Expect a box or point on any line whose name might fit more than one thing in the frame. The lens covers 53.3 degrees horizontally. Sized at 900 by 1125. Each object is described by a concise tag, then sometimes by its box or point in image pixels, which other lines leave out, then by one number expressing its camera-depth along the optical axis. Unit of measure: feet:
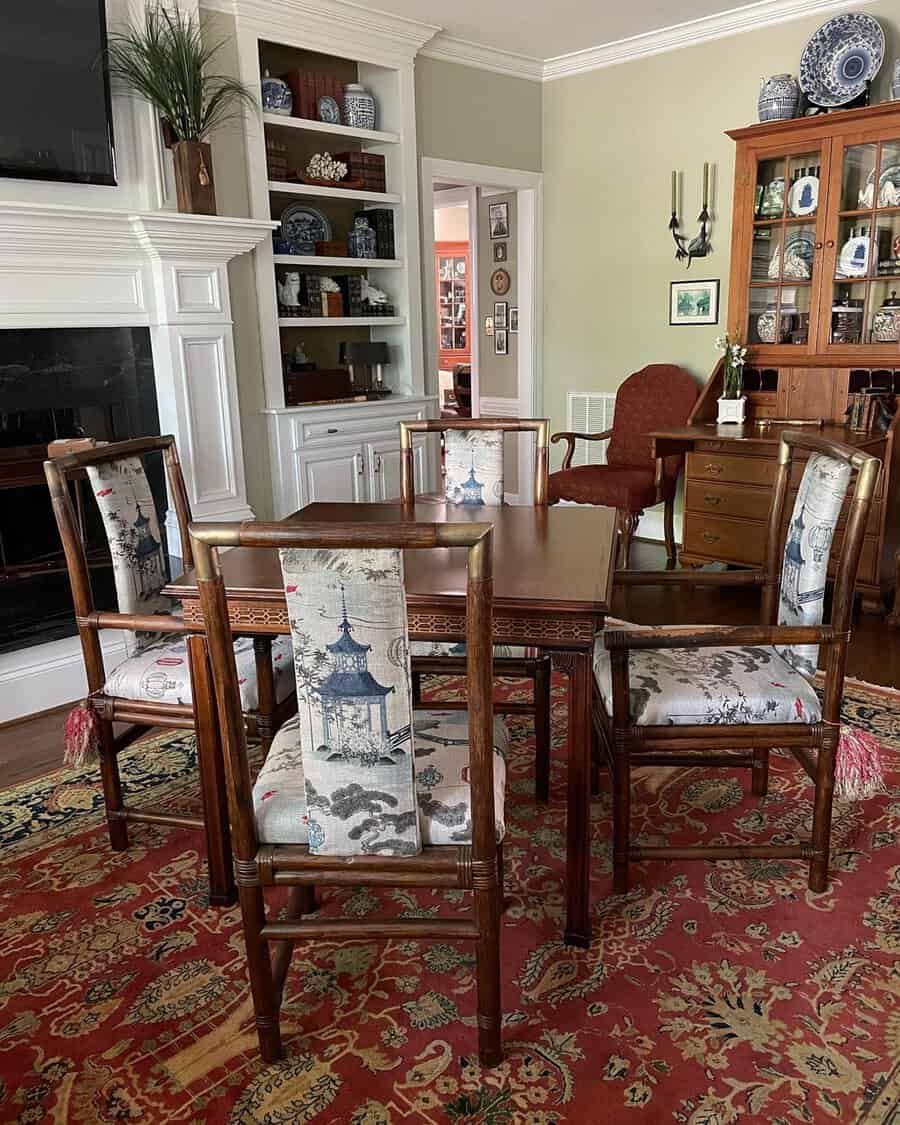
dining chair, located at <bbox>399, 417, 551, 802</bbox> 8.91
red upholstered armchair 14.90
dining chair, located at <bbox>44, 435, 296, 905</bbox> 6.67
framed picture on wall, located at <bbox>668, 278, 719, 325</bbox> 15.76
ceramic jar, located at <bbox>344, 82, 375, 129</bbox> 14.61
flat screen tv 10.09
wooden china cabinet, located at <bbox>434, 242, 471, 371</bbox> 34.71
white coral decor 14.47
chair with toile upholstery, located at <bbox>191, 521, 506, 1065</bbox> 4.33
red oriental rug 5.04
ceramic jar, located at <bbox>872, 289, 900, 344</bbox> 13.00
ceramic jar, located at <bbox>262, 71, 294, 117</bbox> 13.41
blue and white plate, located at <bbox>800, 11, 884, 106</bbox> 12.80
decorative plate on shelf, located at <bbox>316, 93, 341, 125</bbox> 14.26
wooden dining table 5.61
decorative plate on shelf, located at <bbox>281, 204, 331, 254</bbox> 14.52
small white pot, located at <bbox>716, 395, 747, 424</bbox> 14.40
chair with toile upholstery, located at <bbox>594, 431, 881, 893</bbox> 6.07
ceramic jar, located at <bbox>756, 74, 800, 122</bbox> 13.37
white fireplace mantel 10.44
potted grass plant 10.99
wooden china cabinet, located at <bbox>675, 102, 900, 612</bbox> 12.67
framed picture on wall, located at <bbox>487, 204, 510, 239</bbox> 18.94
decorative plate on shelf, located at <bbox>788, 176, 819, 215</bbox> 13.29
